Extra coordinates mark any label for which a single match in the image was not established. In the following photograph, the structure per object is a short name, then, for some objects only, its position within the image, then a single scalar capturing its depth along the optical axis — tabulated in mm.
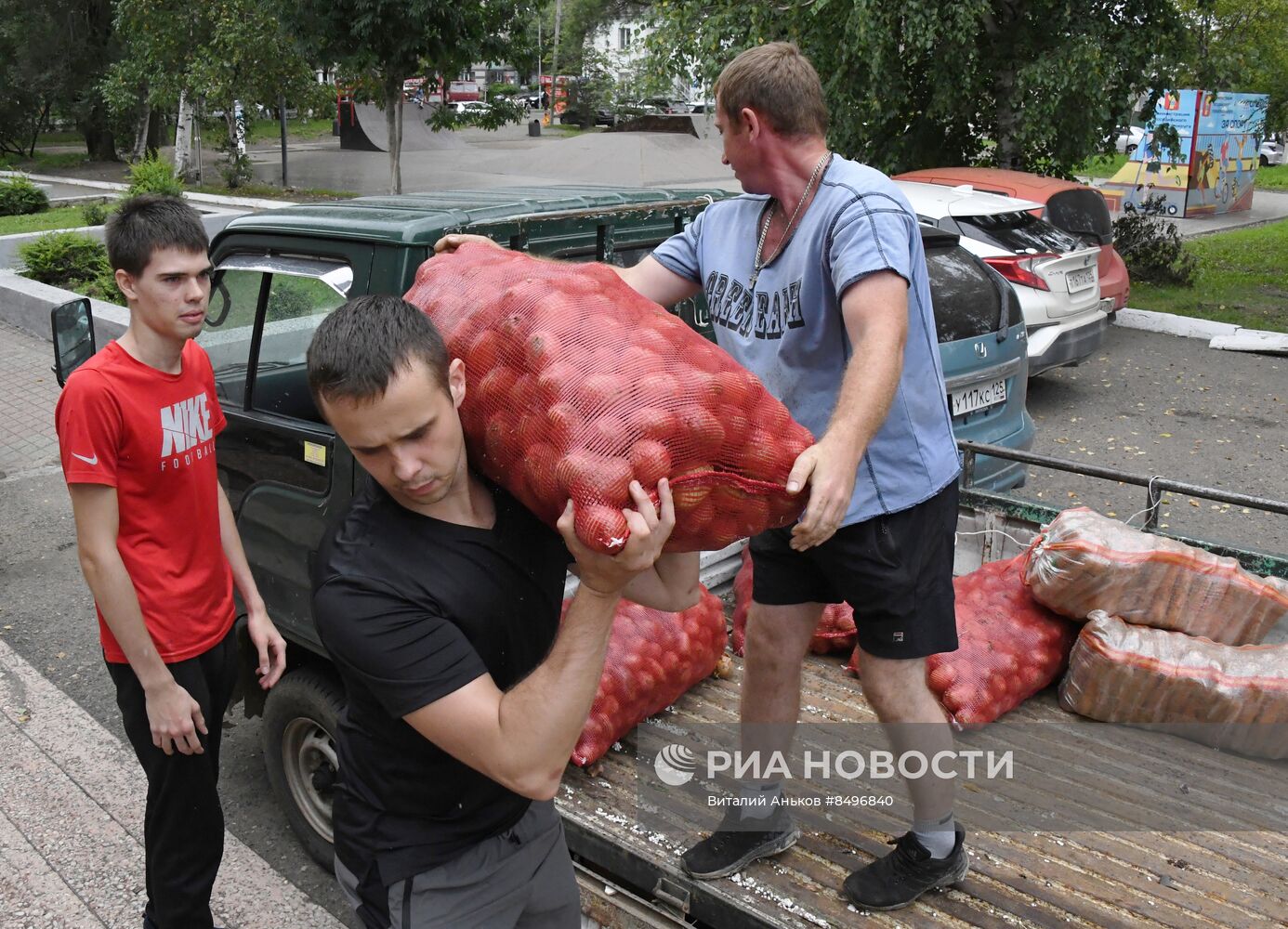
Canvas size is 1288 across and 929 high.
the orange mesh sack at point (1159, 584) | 3572
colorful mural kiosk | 21031
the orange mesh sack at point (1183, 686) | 3350
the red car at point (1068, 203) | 9969
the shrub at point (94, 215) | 16547
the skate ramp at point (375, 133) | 36656
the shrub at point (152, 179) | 16064
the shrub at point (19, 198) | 20844
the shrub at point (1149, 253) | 15305
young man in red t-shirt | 2705
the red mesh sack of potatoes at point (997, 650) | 3490
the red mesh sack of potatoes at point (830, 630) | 3947
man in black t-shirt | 1735
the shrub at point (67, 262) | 13672
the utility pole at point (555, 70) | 49328
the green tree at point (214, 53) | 21453
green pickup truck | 2684
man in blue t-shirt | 2572
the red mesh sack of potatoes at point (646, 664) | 3260
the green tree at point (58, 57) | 32250
